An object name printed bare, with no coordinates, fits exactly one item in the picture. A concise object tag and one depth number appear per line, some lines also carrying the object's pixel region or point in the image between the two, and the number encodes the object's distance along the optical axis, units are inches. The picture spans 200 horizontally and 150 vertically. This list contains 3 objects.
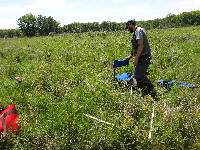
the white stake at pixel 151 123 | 99.1
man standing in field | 158.3
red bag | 111.1
